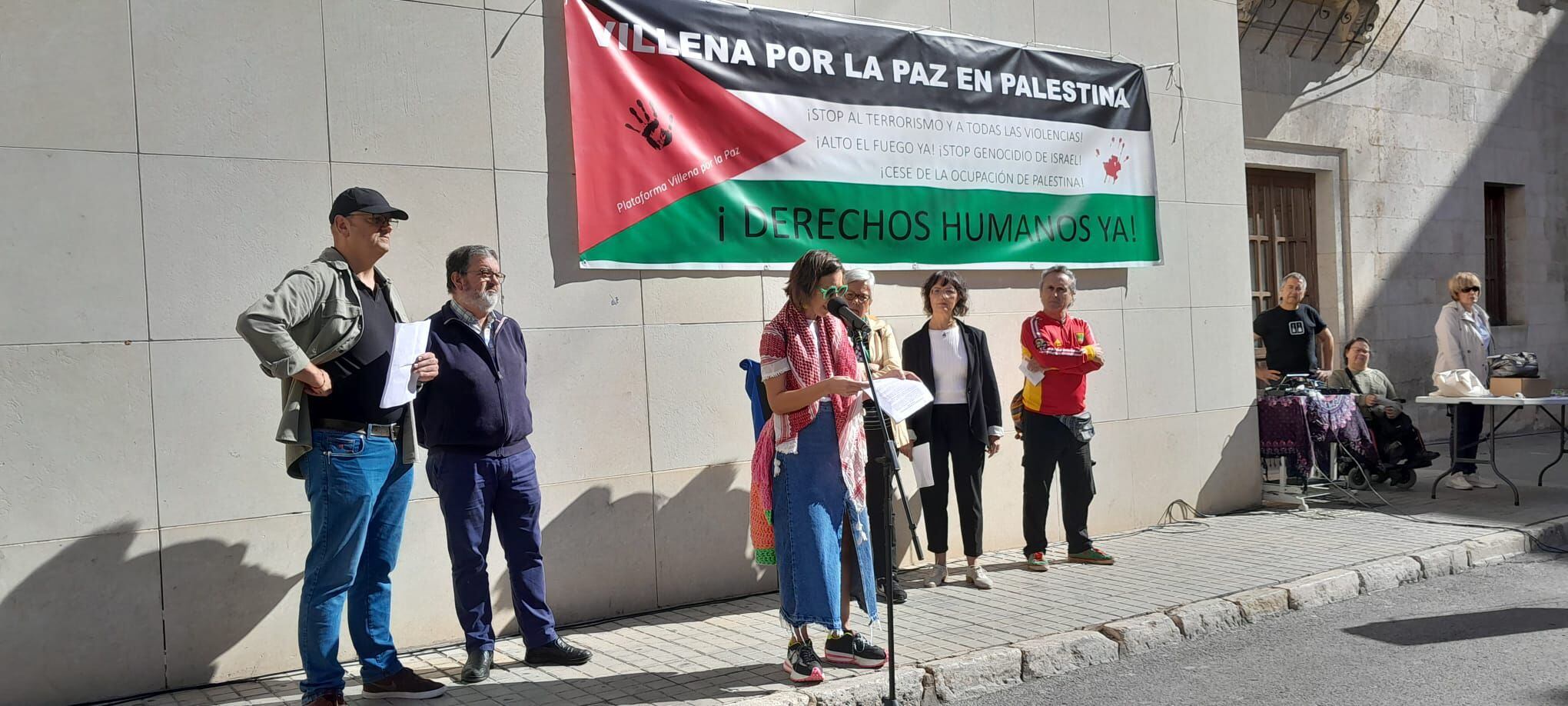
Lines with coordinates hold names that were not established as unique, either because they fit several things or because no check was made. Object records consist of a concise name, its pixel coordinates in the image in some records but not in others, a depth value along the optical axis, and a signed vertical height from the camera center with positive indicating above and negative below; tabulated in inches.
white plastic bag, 370.0 -22.9
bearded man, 201.8 -14.3
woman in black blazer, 270.7 -16.9
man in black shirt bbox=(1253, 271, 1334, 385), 387.5 -4.4
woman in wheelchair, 394.0 -38.6
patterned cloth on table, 362.0 -33.3
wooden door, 476.4 +38.5
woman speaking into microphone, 193.3 -20.8
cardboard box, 362.6 -23.8
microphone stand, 179.5 -19.6
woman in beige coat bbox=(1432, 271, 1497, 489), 391.2 -9.5
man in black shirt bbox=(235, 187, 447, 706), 175.0 -7.8
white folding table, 356.5 -30.1
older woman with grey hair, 244.4 -18.1
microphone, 176.1 +3.2
